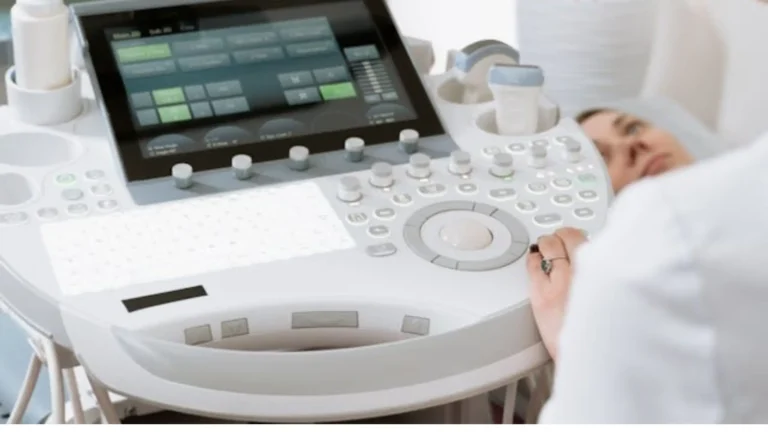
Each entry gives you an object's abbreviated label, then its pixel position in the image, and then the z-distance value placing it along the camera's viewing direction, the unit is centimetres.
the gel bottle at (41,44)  170
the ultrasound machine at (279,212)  150
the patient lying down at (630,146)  190
